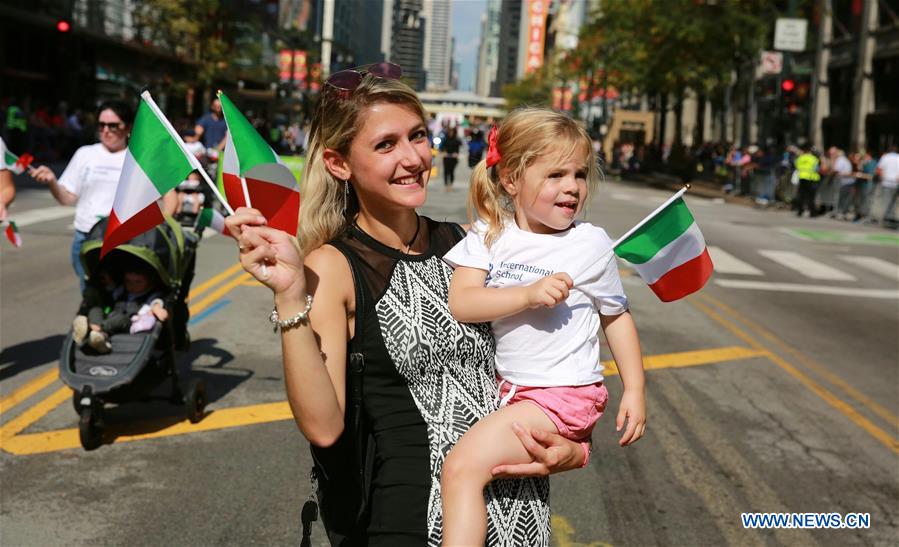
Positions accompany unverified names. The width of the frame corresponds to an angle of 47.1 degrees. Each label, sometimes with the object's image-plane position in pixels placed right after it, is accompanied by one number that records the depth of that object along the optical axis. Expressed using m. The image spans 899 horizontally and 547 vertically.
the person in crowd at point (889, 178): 25.58
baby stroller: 6.12
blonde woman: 2.51
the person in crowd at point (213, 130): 18.75
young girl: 2.65
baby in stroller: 6.32
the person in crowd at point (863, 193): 27.16
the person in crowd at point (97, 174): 7.12
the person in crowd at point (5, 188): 6.73
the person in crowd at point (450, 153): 28.54
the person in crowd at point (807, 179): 28.07
